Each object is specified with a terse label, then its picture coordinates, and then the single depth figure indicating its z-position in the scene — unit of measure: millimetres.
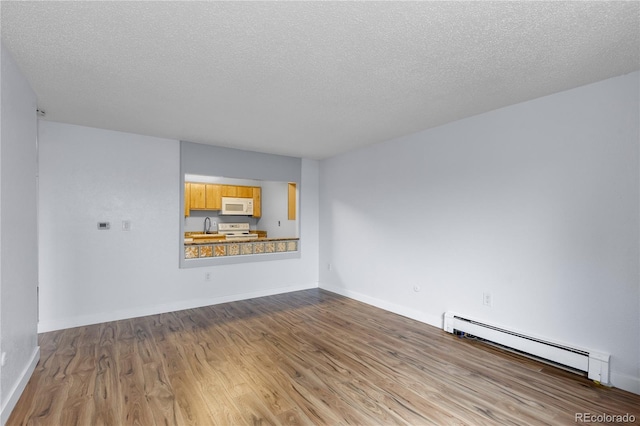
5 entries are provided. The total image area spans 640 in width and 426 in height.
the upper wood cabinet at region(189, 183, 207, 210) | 7156
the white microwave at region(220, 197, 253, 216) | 7492
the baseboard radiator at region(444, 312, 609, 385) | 2374
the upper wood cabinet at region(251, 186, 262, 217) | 8078
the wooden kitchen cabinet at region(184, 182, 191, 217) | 7137
